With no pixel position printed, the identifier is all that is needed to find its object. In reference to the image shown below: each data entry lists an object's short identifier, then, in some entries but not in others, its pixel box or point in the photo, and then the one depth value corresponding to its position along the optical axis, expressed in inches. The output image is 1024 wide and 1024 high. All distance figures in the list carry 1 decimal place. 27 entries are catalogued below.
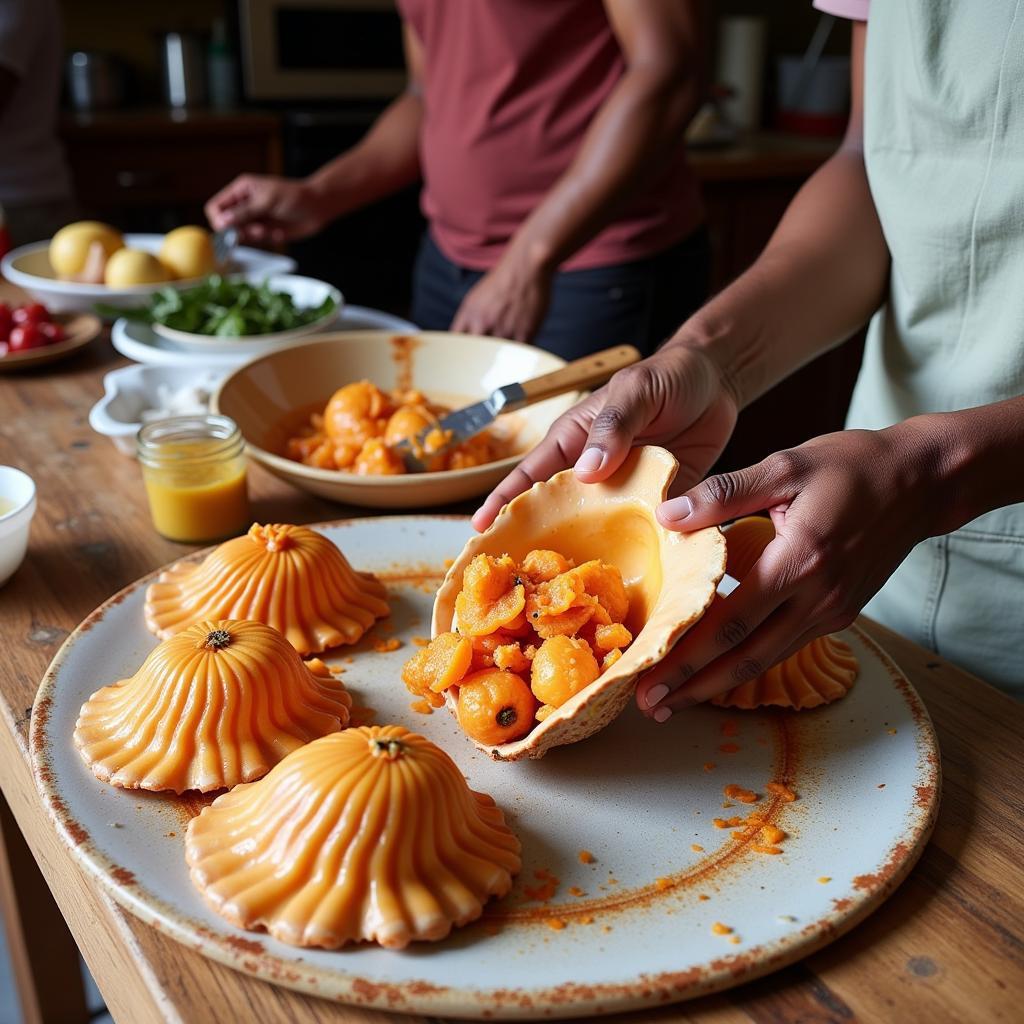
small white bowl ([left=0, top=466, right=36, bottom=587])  49.3
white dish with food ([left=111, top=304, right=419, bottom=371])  74.5
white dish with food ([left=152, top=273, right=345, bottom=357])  75.5
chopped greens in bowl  78.8
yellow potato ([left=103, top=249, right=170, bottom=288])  89.4
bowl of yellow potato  88.3
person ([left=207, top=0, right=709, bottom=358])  79.4
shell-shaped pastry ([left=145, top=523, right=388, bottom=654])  45.7
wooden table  29.3
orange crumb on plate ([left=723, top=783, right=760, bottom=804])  36.9
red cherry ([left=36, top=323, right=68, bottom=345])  81.6
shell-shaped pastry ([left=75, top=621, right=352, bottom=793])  36.6
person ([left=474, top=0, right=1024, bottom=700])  37.1
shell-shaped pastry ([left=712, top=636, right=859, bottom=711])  41.3
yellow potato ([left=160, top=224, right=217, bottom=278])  93.4
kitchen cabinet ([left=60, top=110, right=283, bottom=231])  167.8
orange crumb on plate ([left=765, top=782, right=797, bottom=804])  36.9
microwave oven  174.6
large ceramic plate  29.2
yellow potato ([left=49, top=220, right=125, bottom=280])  92.8
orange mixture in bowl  57.6
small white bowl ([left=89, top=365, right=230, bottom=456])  61.7
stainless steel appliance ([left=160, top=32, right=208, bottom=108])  180.5
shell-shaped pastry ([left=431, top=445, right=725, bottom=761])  36.2
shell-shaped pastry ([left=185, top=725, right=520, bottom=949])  30.2
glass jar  54.1
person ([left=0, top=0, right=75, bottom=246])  121.9
